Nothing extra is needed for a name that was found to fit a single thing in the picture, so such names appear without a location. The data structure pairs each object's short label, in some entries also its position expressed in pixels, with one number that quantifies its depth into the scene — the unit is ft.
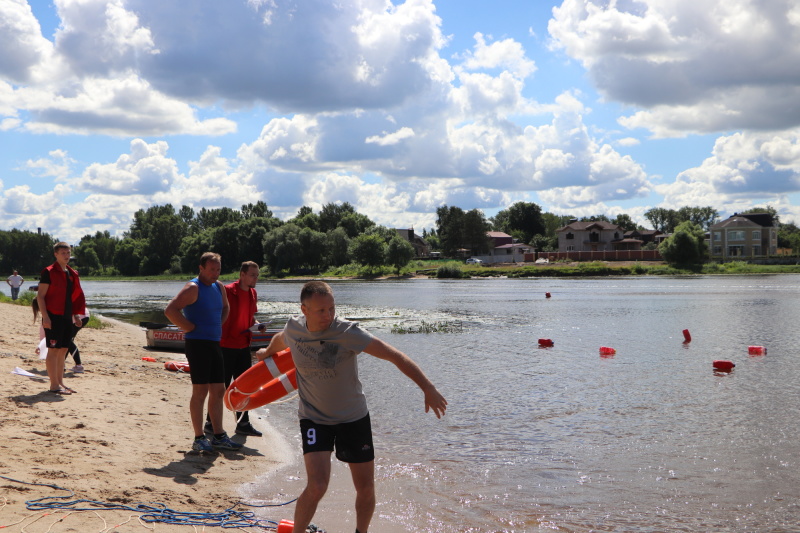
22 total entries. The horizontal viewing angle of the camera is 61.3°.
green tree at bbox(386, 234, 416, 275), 309.22
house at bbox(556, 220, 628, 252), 404.98
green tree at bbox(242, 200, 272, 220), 541.42
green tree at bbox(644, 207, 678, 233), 570.87
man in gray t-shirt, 15.25
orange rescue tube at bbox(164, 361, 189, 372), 49.08
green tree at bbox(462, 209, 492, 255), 411.34
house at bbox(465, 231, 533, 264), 407.44
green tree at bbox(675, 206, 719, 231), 562.25
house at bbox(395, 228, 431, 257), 484.74
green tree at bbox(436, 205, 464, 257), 414.62
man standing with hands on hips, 23.36
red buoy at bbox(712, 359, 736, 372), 57.24
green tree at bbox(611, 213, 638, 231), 512.22
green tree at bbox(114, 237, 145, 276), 473.26
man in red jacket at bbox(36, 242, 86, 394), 30.35
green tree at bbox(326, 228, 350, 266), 349.20
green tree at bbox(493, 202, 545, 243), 488.44
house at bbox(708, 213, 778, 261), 346.54
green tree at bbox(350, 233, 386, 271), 313.12
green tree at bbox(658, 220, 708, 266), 274.44
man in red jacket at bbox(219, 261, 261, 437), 26.32
